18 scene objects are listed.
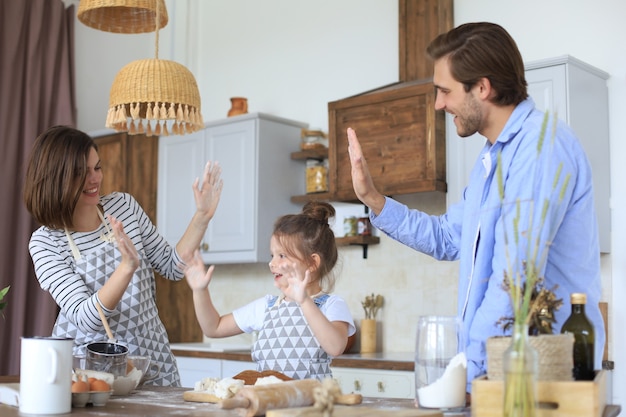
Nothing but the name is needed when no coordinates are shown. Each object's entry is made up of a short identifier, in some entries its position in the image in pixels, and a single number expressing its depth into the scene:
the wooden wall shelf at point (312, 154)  4.91
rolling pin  1.57
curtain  5.12
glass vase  1.34
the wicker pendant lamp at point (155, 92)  2.80
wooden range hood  4.21
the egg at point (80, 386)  1.79
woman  2.42
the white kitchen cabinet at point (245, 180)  4.91
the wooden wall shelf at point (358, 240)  4.68
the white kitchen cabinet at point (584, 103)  3.75
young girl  2.23
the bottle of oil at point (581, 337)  1.54
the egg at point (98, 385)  1.82
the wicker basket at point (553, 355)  1.45
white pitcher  1.67
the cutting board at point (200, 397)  1.84
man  1.79
